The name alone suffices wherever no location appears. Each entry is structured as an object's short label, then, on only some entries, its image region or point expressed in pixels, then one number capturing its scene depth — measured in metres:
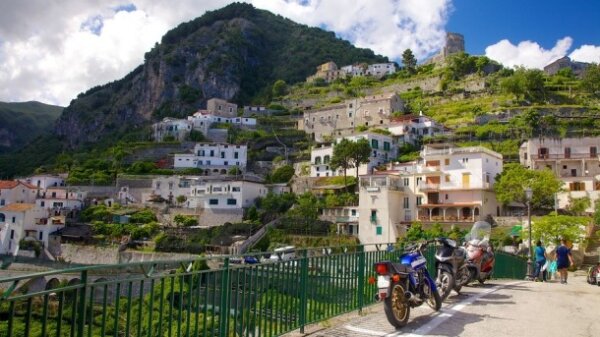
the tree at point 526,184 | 43.06
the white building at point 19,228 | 54.25
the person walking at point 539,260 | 17.86
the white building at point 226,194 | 55.75
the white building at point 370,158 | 61.41
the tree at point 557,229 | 31.42
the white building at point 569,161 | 46.59
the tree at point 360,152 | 56.25
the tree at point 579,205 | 43.44
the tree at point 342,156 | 56.41
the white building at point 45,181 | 69.25
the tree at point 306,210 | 49.84
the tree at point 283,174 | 65.67
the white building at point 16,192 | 61.62
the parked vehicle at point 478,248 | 11.57
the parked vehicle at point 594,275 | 17.20
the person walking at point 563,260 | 16.98
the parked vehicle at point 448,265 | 9.52
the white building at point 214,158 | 73.19
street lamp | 19.83
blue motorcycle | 6.96
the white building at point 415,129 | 68.18
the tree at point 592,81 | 73.12
